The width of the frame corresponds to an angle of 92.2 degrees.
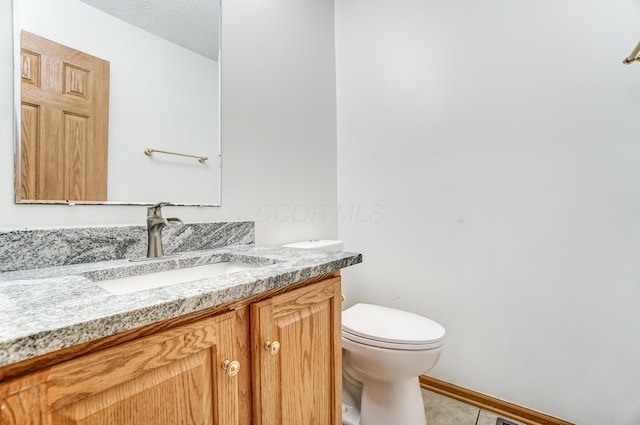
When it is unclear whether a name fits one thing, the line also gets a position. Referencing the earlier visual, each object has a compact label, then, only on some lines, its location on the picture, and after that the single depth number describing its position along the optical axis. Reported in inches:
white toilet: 46.6
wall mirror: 34.2
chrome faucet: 38.3
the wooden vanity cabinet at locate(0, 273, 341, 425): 17.0
